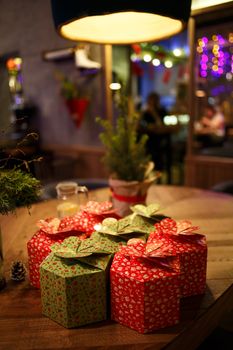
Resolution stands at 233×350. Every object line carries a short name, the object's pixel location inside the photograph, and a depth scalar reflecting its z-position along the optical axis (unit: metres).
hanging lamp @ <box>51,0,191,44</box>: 1.00
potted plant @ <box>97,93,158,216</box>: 1.59
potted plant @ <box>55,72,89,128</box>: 4.48
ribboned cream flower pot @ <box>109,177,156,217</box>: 1.57
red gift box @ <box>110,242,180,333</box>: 0.81
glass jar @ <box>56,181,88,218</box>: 1.60
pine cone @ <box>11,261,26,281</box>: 1.13
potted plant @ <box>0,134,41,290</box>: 1.01
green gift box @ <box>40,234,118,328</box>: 0.84
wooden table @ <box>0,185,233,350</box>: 0.82
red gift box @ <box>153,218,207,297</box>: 0.96
